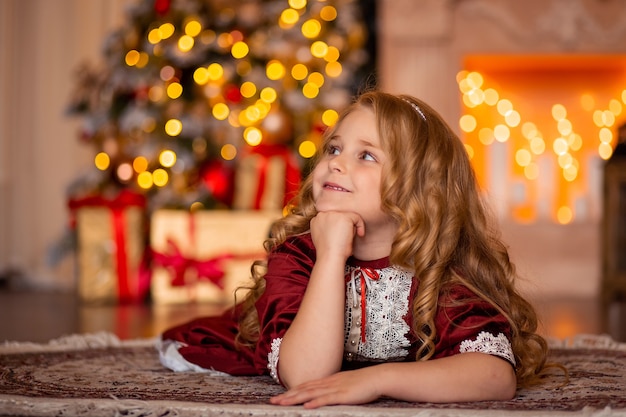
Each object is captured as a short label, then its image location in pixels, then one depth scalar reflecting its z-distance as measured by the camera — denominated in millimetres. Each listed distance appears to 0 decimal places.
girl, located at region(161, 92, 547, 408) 1315
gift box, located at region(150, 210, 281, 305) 3490
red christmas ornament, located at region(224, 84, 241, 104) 3801
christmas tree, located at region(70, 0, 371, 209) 3697
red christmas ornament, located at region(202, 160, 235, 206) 3705
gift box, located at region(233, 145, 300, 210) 3662
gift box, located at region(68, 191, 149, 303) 3521
